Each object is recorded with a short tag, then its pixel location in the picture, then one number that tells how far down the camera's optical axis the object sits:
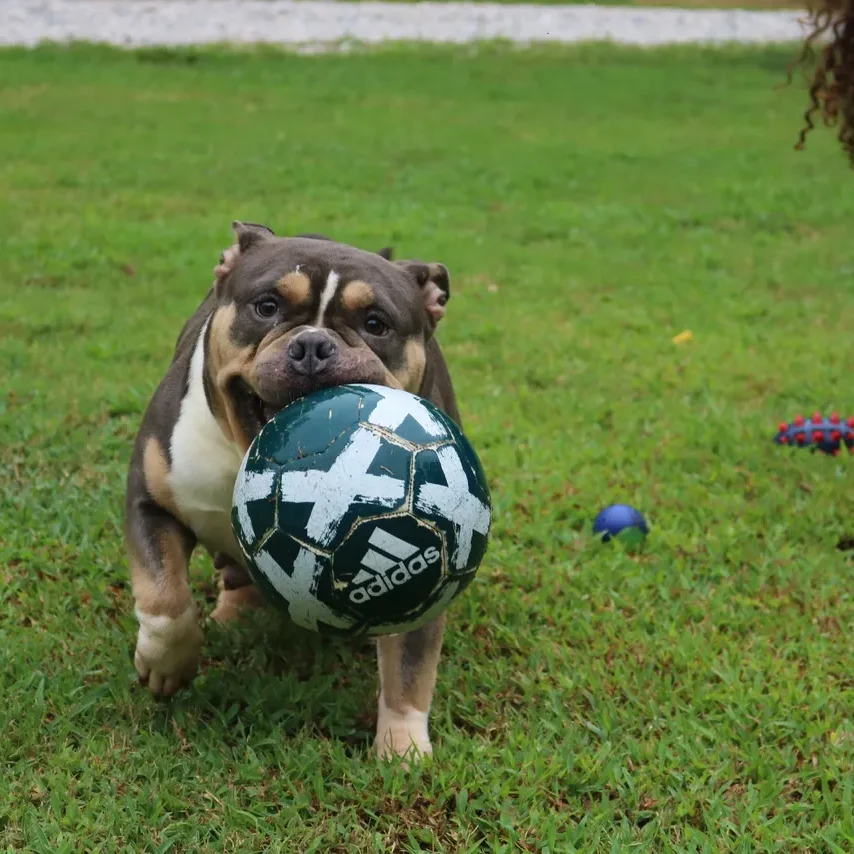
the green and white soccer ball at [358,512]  3.01
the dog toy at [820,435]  5.86
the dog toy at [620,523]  4.96
